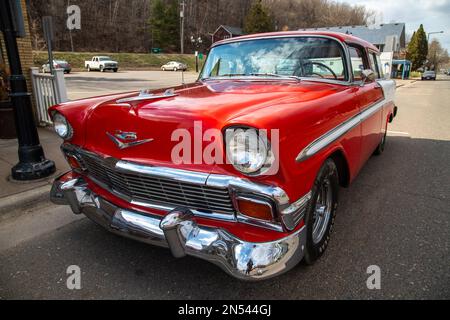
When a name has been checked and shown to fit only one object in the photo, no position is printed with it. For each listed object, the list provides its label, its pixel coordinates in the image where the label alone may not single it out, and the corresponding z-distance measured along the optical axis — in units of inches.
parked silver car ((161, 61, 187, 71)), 1616.6
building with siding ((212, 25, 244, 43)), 2645.2
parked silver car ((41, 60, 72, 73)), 1084.2
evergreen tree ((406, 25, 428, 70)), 2078.0
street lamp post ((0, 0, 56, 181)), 130.1
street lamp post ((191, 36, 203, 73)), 2684.5
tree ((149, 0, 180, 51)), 2328.2
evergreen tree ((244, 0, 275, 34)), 2319.1
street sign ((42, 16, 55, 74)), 197.2
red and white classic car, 64.1
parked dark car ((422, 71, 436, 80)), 1531.5
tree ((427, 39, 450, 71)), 3361.2
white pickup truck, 1298.0
